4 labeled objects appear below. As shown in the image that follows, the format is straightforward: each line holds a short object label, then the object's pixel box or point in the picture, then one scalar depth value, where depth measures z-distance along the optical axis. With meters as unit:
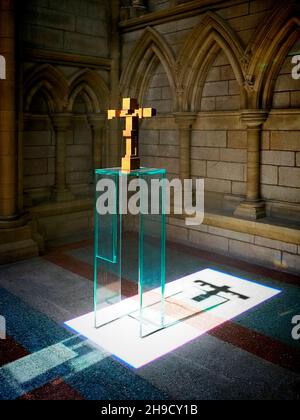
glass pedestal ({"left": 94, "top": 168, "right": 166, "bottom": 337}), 3.60
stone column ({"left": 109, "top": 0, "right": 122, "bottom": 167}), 7.08
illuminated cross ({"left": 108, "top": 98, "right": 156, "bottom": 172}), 3.48
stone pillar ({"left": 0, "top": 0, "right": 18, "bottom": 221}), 5.39
